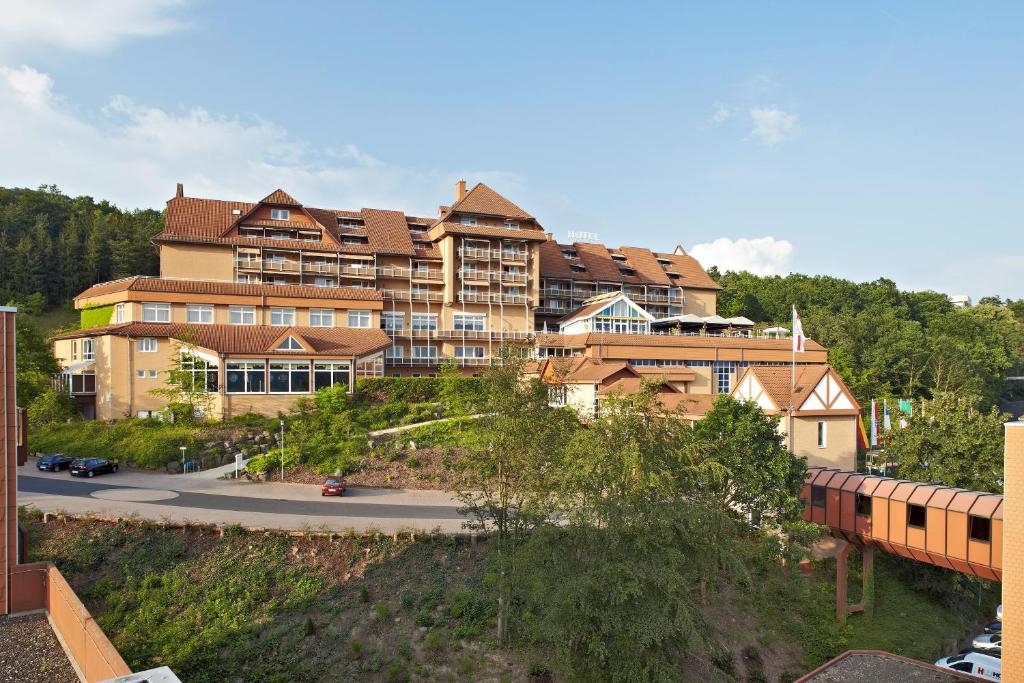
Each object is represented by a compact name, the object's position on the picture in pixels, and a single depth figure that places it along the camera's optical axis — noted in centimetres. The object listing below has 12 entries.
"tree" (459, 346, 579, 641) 1569
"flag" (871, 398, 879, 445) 3262
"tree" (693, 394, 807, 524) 2095
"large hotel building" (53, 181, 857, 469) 3631
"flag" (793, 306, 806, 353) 3095
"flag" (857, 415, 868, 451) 2975
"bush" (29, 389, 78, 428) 3700
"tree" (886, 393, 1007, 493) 2420
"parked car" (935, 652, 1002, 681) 2023
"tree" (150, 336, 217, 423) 3547
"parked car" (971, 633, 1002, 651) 2245
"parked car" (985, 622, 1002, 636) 2498
